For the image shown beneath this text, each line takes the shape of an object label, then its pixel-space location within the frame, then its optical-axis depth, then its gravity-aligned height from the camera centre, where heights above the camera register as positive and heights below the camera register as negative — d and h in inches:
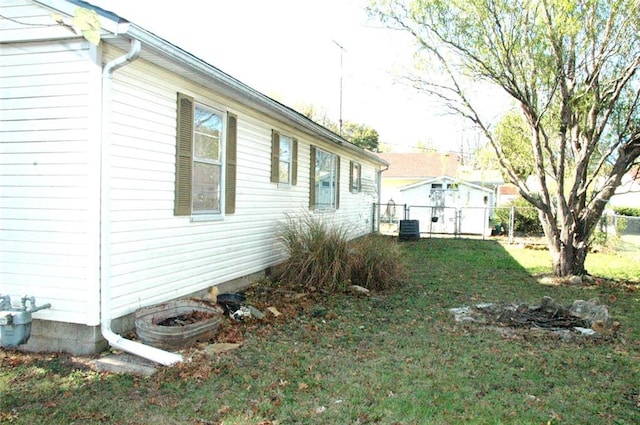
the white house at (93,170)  170.7 +13.9
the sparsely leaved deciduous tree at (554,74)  309.4 +98.5
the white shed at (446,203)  821.2 +16.4
